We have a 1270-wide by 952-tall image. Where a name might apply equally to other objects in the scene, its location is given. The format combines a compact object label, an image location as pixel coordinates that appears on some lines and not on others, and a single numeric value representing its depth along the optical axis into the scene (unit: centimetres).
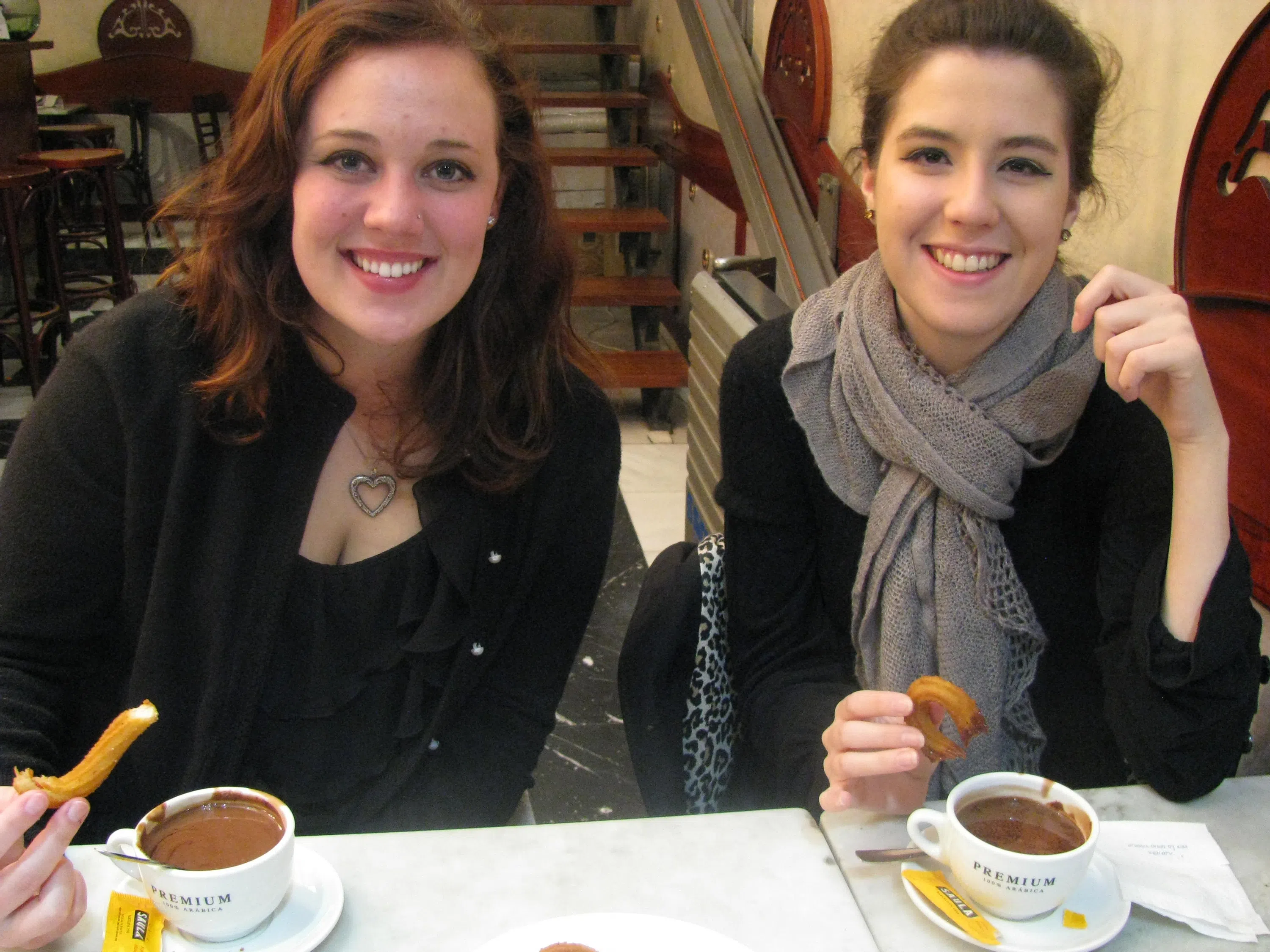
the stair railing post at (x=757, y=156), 335
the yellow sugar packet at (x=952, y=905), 89
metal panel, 241
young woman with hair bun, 114
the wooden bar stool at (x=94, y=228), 506
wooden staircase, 470
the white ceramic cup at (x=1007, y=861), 87
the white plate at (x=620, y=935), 88
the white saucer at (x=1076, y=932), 89
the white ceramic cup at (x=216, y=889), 83
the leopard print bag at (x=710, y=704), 145
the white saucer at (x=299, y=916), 87
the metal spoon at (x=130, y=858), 83
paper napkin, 93
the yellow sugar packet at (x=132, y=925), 86
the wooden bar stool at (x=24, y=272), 459
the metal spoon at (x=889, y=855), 99
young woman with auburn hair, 124
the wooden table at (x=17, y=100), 503
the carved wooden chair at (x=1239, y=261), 153
